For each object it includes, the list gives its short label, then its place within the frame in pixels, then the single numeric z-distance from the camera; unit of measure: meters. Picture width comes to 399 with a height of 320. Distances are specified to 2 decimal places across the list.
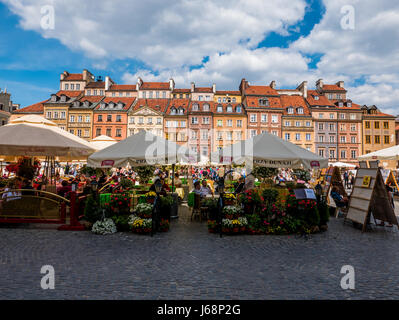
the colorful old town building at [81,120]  54.91
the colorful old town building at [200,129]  54.47
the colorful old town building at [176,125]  54.56
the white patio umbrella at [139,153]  8.47
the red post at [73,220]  8.09
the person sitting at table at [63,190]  10.63
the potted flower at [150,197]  8.40
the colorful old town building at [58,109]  54.97
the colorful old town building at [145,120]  54.34
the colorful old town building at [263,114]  54.38
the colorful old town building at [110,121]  54.72
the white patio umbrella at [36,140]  8.25
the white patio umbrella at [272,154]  8.53
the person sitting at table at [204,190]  10.79
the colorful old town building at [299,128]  54.59
